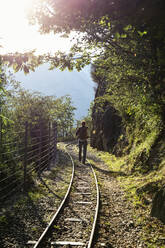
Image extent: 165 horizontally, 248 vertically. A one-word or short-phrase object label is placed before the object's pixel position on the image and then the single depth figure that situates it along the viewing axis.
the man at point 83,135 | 12.89
